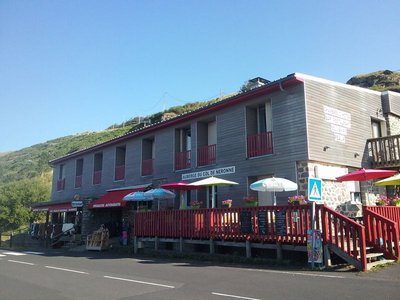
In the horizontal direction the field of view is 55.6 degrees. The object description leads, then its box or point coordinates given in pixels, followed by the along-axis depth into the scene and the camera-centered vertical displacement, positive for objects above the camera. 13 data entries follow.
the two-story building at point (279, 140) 14.60 +3.58
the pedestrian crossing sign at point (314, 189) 10.49 +0.92
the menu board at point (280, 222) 11.84 +0.01
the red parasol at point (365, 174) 12.72 +1.60
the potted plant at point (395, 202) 14.07 +0.76
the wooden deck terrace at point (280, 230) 10.57 -0.23
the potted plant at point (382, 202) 13.39 +0.71
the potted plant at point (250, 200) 13.95 +0.81
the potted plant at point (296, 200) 12.36 +0.72
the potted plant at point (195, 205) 15.48 +0.71
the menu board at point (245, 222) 12.90 +0.00
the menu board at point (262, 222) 12.38 +0.01
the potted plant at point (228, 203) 14.29 +0.72
